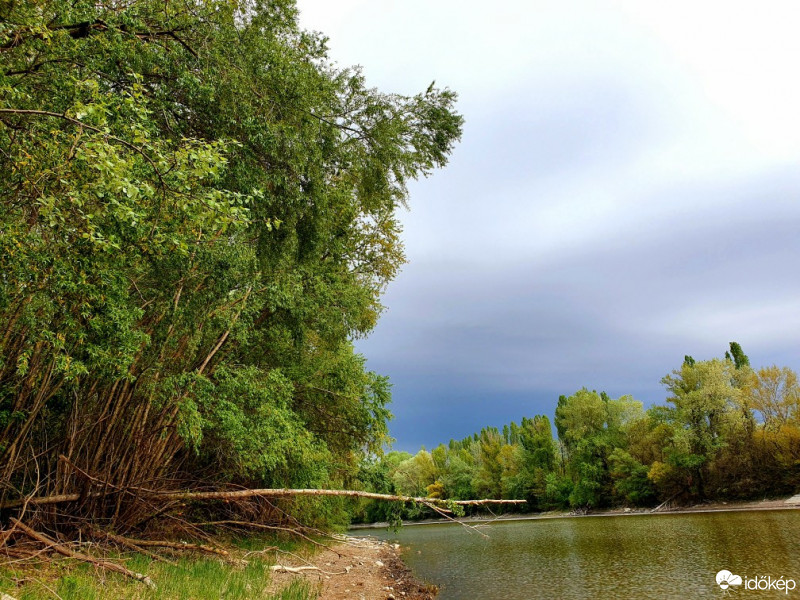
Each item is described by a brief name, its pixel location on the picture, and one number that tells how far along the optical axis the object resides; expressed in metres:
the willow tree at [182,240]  6.38
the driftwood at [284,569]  12.48
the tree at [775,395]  47.33
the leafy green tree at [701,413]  49.66
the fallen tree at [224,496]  10.06
